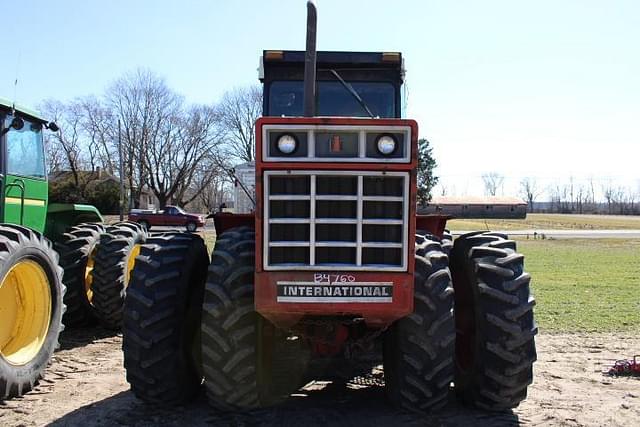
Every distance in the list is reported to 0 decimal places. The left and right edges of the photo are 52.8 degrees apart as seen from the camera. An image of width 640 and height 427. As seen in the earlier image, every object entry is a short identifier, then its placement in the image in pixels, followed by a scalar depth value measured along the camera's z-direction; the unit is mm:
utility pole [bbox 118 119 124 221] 41438
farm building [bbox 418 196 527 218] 93750
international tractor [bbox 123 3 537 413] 4430
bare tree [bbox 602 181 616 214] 127062
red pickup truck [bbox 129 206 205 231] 39438
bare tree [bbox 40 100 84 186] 50375
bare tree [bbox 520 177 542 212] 129500
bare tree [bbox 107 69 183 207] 55469
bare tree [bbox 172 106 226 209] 57188
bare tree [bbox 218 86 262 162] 54500
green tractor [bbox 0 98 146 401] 5762
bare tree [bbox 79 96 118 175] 54125
